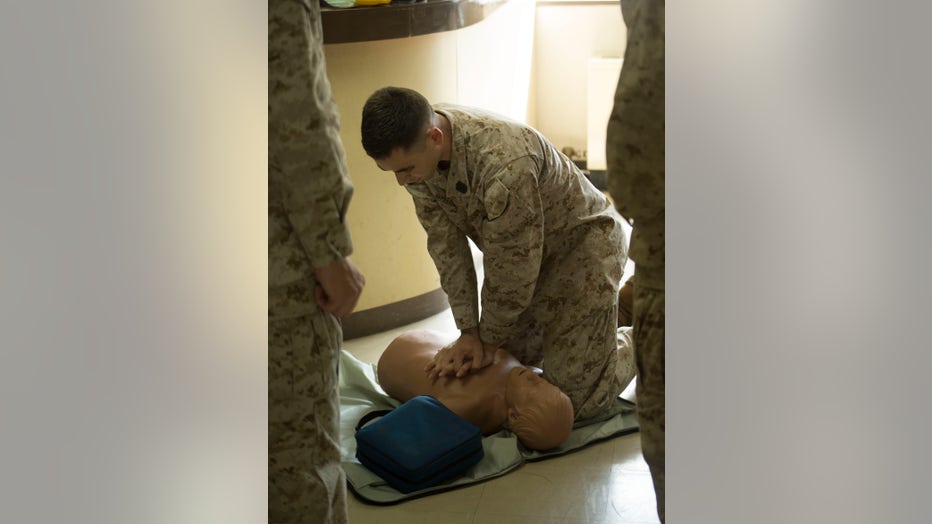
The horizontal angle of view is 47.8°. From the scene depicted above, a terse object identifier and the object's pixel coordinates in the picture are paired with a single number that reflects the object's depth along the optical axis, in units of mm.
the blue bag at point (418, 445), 2207
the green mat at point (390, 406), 2213
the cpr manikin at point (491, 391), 2418
